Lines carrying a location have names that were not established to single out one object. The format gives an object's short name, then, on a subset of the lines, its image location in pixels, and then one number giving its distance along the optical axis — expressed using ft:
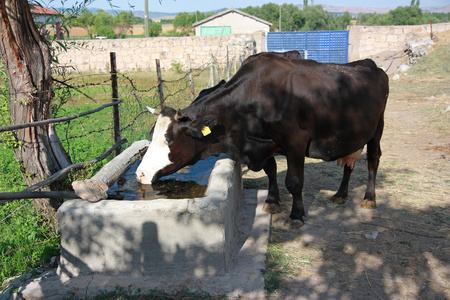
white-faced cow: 13.52
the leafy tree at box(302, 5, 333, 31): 179.39
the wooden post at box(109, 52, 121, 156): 18.06
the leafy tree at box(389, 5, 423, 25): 151.78
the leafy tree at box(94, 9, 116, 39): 155.55
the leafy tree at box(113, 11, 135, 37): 148.05
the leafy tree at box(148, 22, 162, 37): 186.24
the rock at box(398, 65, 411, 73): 63.58
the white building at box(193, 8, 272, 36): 140.46
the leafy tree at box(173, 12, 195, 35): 216.13
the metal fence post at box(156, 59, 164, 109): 22.93
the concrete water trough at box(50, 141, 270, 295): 10.52
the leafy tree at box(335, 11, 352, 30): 197.67
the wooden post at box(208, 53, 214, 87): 42.82
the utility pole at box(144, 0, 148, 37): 84.59
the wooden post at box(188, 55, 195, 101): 30.59
